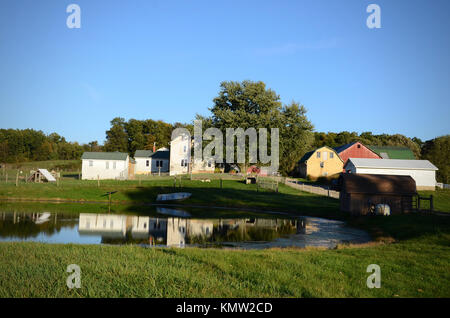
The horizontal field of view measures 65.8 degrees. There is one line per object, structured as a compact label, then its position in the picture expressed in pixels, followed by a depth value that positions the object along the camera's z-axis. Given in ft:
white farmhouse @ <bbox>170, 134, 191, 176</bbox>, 213.05
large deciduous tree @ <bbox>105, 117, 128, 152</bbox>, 341.21
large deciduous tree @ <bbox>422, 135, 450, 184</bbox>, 220.84
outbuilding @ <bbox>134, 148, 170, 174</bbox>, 231.09
